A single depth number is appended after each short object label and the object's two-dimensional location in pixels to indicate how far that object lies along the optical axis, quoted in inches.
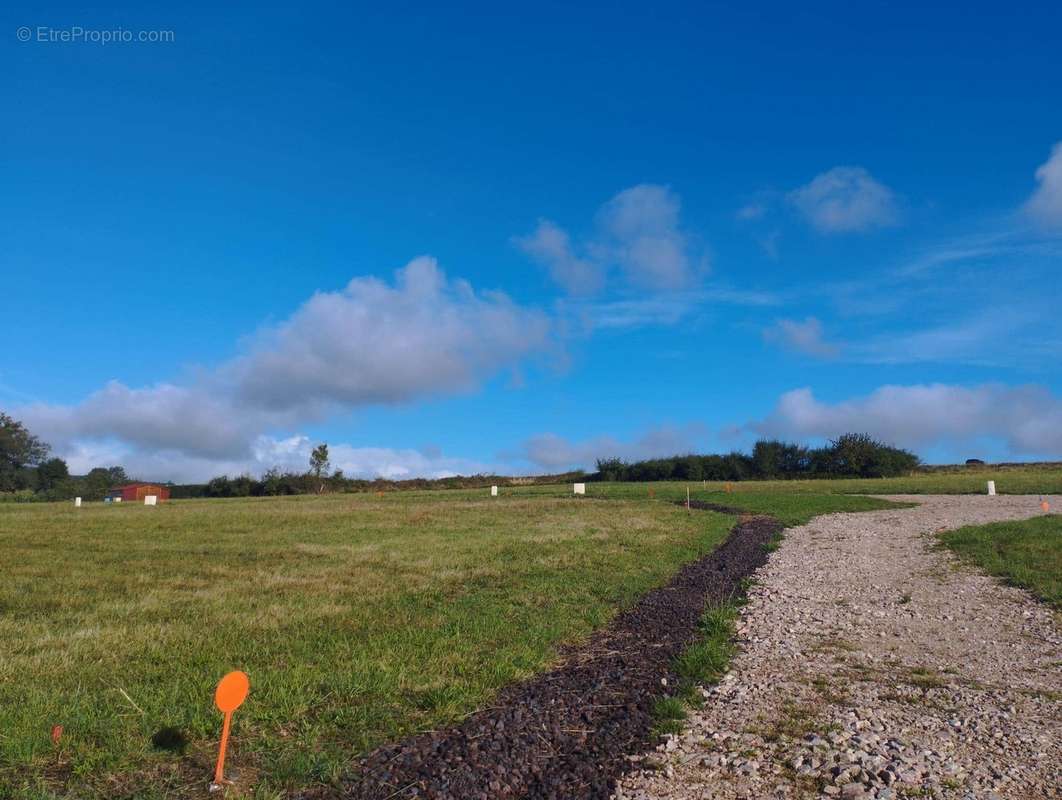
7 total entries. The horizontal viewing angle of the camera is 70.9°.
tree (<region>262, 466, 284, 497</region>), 4028.1
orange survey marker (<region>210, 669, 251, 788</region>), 218.8
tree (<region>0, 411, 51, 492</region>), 4370.1
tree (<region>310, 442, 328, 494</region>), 4263.3
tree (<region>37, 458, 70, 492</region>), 4488.9
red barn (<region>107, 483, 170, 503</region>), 3693.4
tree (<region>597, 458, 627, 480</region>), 4633.4
